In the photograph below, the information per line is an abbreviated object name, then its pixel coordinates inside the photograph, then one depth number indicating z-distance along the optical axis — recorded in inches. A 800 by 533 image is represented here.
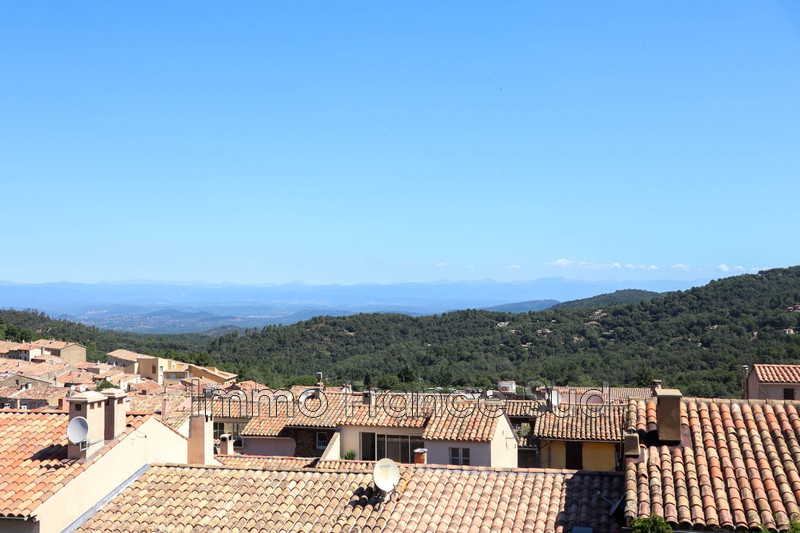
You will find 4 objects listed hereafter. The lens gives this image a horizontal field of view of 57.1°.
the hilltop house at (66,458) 416.3
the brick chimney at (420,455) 632.2
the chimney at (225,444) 800.3
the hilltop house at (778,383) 1112.2
